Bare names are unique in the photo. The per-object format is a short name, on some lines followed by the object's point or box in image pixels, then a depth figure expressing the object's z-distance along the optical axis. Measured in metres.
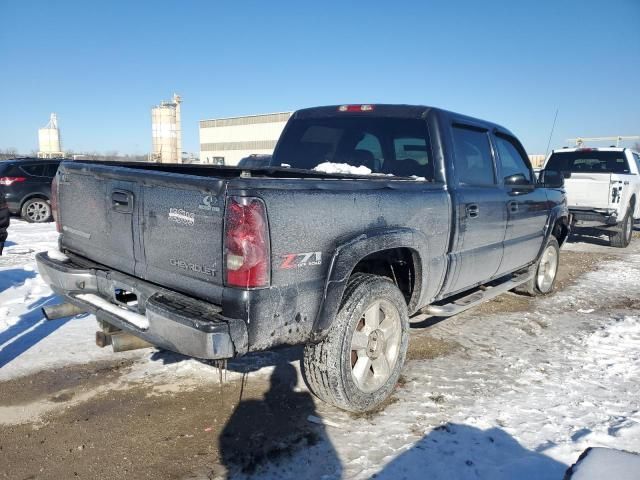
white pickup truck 9.41
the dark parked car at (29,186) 11.67
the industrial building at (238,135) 46.06
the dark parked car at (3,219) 4.82
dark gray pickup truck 2.36
